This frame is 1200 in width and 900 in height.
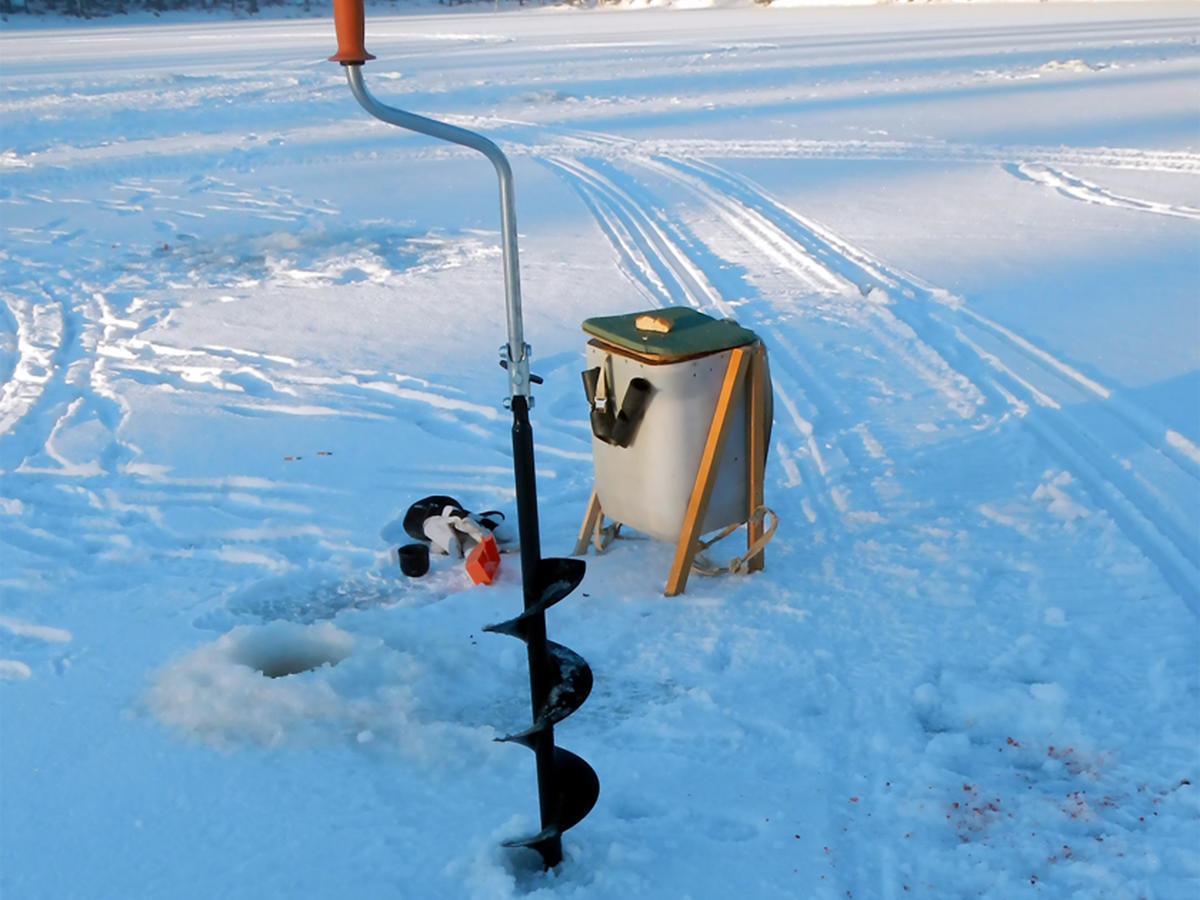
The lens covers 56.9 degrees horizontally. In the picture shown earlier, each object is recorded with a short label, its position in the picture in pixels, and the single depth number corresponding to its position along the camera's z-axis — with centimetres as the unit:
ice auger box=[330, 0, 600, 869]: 262
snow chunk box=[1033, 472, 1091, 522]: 487
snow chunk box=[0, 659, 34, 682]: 400
